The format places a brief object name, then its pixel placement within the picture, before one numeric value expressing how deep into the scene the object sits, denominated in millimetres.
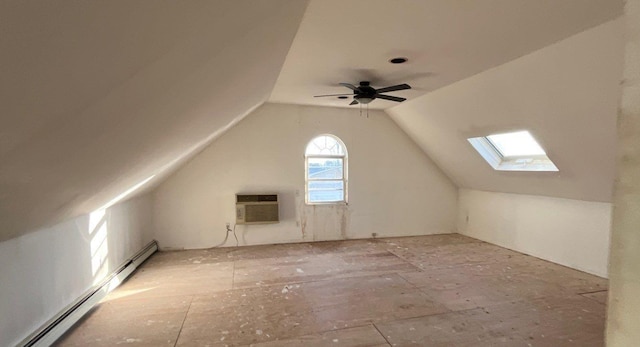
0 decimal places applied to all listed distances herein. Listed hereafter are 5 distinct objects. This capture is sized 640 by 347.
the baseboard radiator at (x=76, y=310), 2104
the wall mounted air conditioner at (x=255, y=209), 4719
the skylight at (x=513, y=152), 3859
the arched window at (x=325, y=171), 5250
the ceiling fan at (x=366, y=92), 3292
